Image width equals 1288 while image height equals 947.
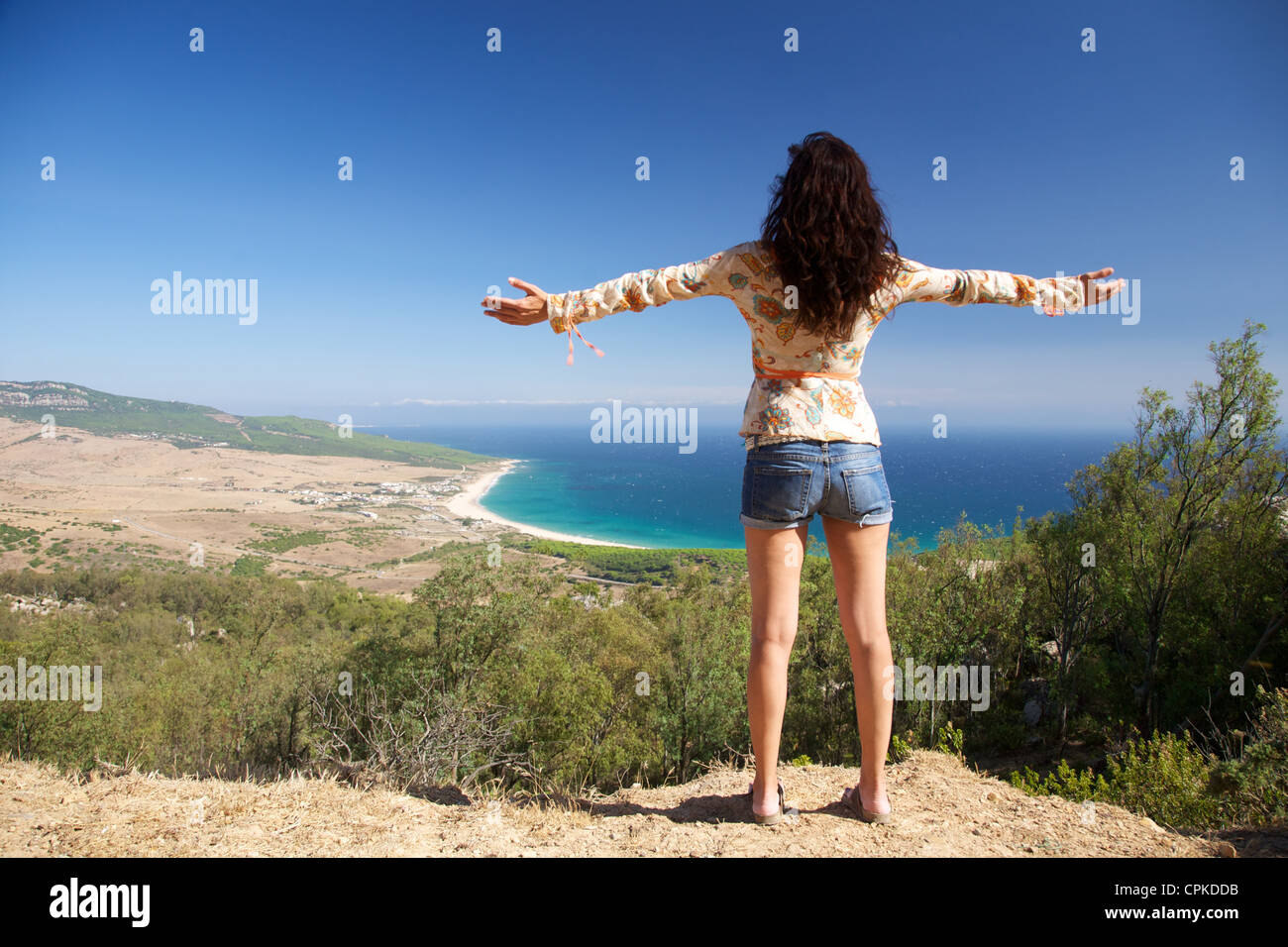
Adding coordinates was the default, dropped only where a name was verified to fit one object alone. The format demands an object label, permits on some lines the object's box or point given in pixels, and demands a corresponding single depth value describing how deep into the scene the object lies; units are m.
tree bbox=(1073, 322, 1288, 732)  10.26
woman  1.87
